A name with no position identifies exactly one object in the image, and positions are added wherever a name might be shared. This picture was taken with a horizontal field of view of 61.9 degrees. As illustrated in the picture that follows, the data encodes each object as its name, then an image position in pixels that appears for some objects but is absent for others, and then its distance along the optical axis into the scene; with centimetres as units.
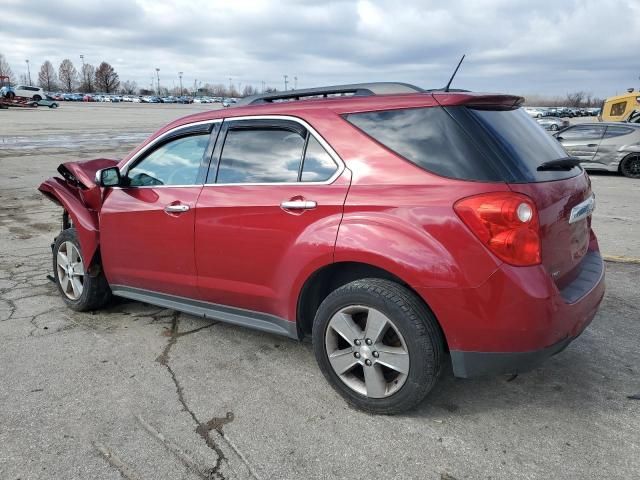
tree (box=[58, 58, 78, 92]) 14188
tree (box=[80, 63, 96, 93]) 13800
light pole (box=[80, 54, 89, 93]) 13762
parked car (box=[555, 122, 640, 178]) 1380
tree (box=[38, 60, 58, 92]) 14175
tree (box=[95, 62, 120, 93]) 13750
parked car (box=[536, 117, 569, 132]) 2999
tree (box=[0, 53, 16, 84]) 12311
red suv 254
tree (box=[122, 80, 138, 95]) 15865
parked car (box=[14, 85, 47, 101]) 6241
